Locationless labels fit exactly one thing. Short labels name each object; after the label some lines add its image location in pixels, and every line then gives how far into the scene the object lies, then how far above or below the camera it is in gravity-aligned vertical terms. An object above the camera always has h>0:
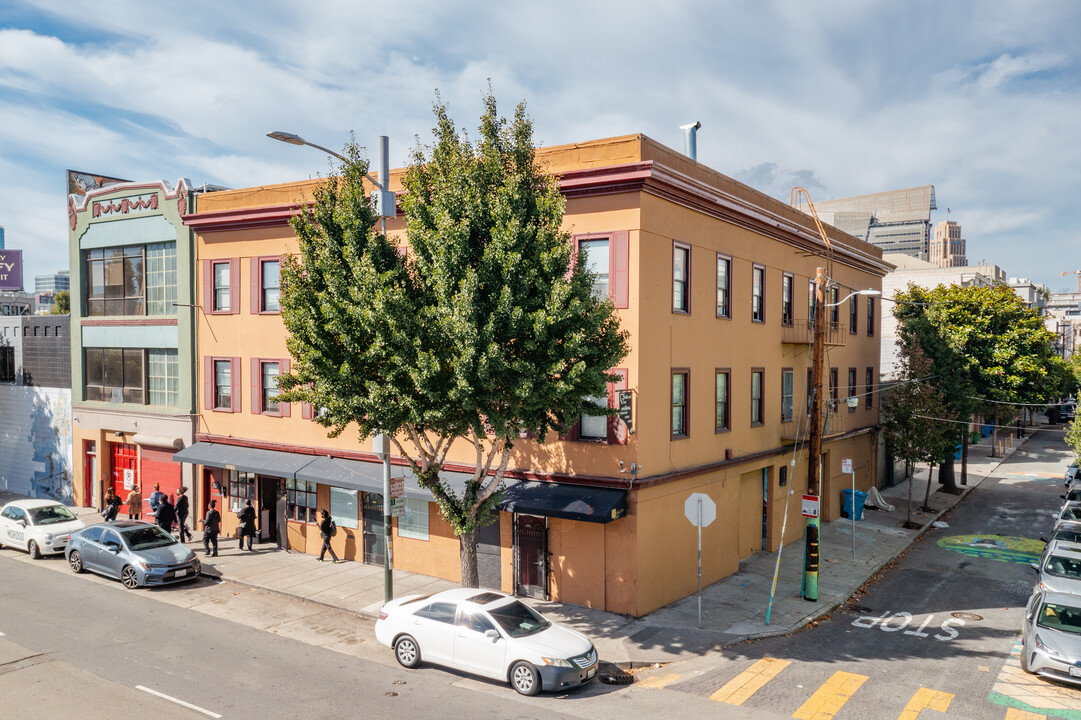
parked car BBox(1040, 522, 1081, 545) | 20.23 -5.27
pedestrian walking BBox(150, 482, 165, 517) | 22.95 -4.75
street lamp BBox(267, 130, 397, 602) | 15.95 -2.12
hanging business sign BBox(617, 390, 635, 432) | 16.84 -1.23
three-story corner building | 17.09 -1.84
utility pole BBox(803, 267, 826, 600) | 18.27 -2.67
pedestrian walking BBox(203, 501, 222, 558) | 21.73 -5.27
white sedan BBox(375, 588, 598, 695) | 12.29 -5.19
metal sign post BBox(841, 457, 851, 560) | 23.59 -3.86
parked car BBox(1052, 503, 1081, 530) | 23.66 -5.53
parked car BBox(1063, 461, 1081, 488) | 33.60 -6.11
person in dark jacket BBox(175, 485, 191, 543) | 23.71 -5.25
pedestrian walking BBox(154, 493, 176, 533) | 22.67 -5.17
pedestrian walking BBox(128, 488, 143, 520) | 24.91 -5.32
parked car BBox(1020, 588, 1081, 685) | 12.80 -5.31
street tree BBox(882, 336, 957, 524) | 28.42 -2.86
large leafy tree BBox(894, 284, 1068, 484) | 34.16 +0.12
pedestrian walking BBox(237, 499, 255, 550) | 22.69 -5.45
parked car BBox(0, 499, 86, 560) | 21.83 -5.43
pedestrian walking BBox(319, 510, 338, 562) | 21.64 -5.40
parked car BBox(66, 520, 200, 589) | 18.67 -5.44
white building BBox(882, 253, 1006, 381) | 48.88 +5.99
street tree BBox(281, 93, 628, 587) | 13.52 +0.74
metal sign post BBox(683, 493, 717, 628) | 16.27 -3.60
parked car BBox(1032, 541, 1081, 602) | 15.98 -5.21
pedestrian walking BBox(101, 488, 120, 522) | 24.48 -5.31
